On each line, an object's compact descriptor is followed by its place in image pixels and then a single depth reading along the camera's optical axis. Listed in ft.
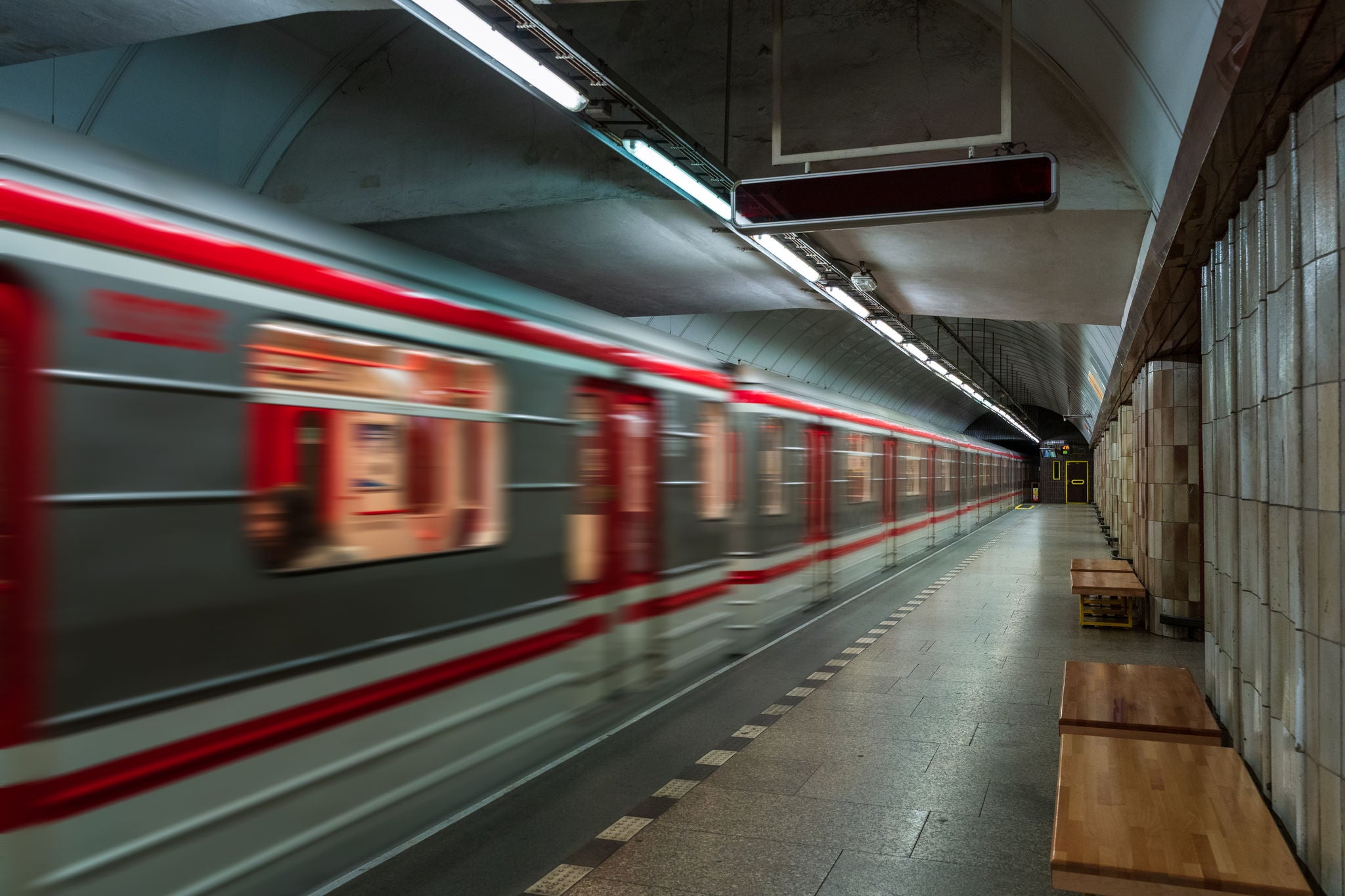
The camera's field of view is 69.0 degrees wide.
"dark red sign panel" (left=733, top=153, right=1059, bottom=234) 16.80
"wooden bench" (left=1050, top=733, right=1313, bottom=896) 9.99
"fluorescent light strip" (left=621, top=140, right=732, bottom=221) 20.45
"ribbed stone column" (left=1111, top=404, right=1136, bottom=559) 51.72
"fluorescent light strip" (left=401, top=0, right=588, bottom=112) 14.51
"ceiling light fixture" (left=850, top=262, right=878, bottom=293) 33.76
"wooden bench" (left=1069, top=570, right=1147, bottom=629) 34.27
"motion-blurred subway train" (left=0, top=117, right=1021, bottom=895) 8.74
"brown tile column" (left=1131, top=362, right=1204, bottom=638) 33.86
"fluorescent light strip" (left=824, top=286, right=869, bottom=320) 34.78
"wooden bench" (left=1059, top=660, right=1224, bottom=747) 15.85
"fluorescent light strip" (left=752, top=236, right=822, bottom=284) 27.63
